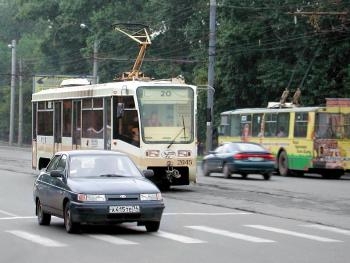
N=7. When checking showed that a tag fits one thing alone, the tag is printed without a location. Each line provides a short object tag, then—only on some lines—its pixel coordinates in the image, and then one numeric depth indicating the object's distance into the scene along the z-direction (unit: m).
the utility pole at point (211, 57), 47.62
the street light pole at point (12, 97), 81.20
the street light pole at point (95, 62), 58.44
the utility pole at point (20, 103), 80.16
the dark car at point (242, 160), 33.88
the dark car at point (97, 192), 14.84
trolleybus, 36.94
